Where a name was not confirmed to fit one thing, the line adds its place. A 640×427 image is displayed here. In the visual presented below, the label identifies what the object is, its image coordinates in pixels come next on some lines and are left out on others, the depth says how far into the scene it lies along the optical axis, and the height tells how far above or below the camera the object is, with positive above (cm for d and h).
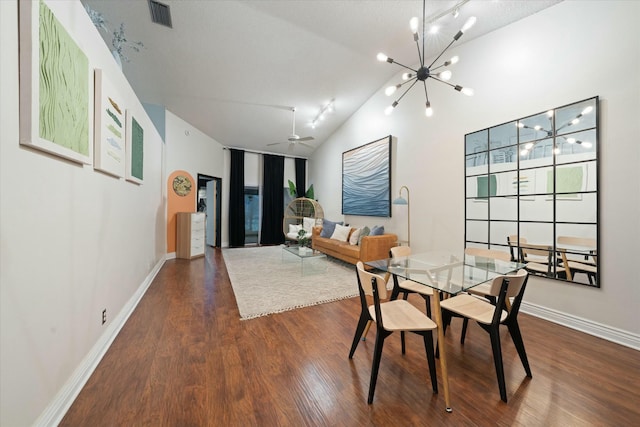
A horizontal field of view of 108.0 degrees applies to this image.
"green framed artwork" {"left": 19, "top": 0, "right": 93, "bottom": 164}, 104 +65
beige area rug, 288 -110
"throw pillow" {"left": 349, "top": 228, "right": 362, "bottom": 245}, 484 -49
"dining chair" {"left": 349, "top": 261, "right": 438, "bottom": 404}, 148 -74
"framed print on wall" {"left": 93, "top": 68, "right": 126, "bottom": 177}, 174 +69
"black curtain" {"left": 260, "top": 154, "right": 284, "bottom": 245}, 755 +41
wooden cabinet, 518 -52
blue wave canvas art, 470 +78
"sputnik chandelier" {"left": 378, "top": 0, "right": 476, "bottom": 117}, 193 +142
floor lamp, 421 -8
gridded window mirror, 230 +29
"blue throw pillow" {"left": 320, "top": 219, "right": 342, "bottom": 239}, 575 -39
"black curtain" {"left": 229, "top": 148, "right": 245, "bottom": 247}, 703 +40
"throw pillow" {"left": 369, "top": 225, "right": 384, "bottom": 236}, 454 -34
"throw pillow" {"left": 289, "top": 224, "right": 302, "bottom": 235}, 688 -46
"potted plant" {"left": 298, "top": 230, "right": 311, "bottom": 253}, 469 -55
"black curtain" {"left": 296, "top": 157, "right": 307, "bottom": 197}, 813 +130
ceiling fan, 482 +180
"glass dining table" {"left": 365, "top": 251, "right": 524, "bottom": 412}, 156 -48
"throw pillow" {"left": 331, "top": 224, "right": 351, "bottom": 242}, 521 -44
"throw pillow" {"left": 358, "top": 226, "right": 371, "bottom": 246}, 468 -37
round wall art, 537 +62
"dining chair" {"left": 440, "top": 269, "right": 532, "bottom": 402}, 148 -71
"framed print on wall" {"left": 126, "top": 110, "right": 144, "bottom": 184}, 246 +72
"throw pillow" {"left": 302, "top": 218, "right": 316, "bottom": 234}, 687 -30
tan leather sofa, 413 -66
